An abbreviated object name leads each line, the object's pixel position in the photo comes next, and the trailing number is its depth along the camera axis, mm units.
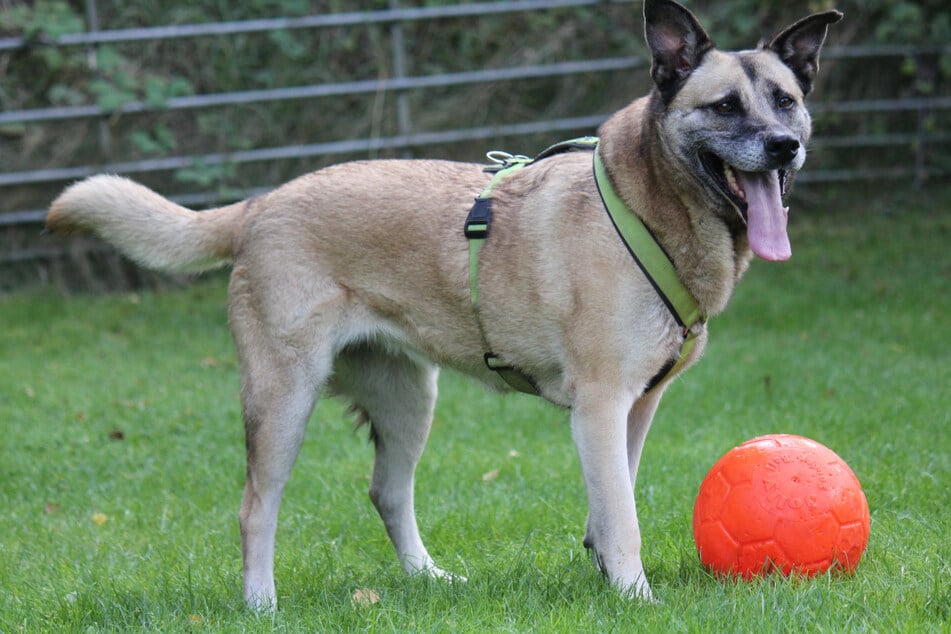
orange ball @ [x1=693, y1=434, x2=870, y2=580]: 7426
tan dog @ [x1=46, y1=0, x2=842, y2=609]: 7609
